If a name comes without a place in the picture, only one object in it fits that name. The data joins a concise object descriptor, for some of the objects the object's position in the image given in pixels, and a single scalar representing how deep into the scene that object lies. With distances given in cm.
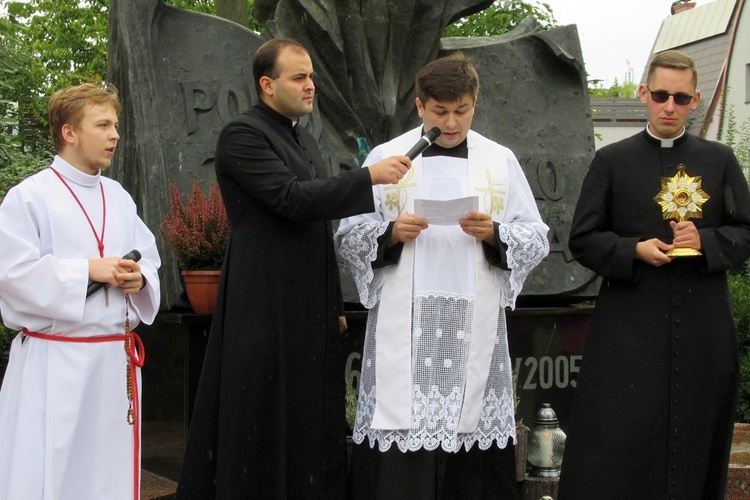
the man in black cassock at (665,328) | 426
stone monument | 577
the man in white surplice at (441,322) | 417
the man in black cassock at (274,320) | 412
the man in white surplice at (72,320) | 387
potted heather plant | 514
